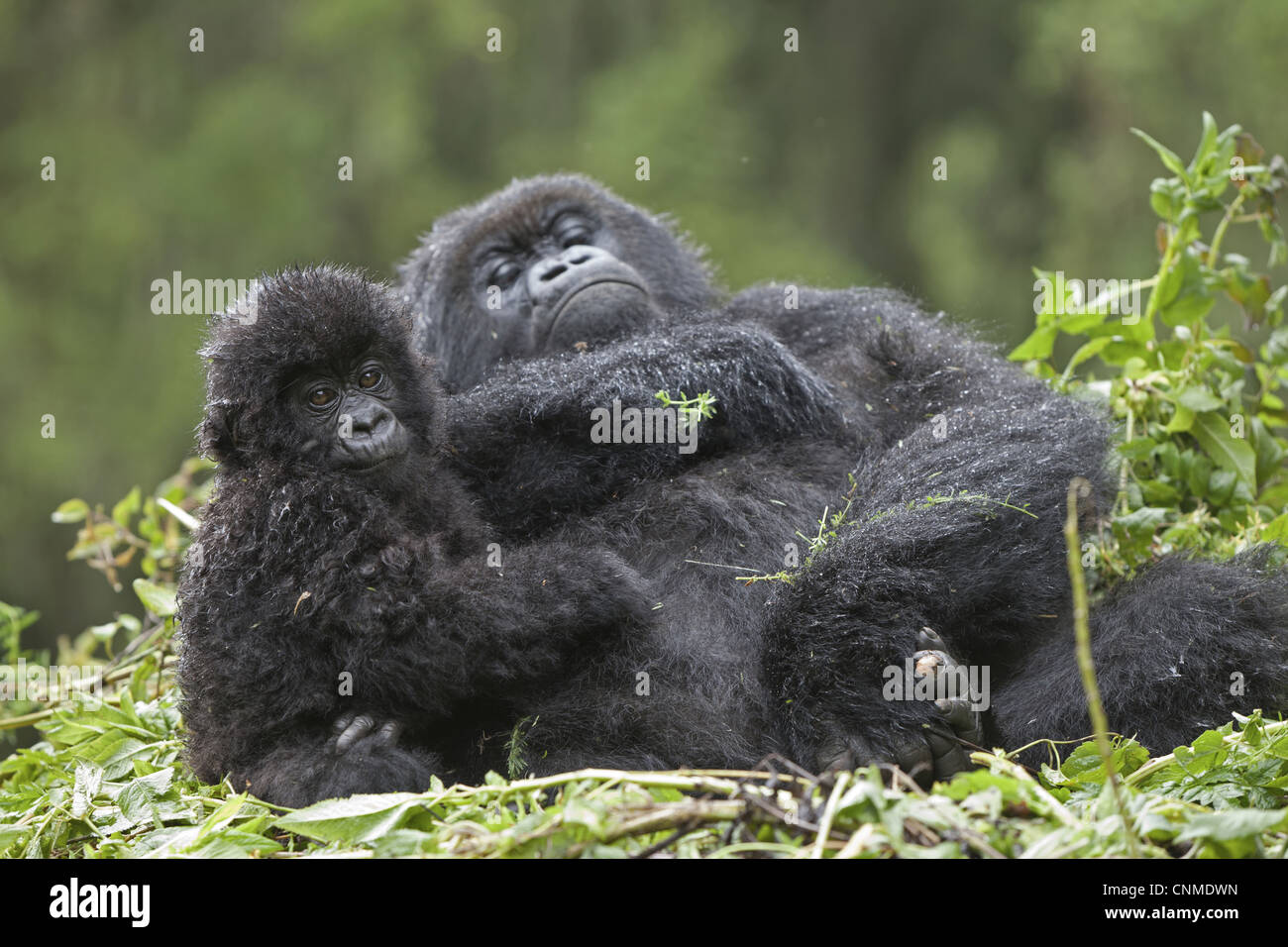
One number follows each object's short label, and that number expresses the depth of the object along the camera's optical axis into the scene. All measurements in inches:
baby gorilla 96.6
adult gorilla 103.5
